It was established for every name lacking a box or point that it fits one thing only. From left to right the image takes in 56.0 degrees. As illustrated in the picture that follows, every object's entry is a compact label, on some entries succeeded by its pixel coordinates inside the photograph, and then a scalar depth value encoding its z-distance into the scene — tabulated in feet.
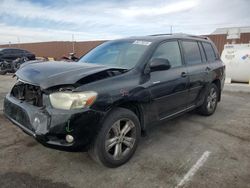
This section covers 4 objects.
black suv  8.52
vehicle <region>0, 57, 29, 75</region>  45.27
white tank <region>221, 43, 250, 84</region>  33.01
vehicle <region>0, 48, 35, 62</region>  49.83
